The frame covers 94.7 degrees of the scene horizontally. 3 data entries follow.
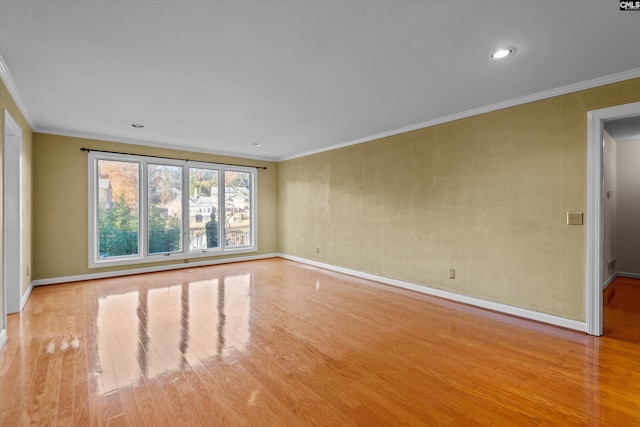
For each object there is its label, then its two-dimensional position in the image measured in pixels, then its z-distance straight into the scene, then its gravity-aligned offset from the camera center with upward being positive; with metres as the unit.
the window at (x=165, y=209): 5.46 +0.08
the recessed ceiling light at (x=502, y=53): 2.40 +1.31
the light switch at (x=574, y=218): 3.07 -0.07
